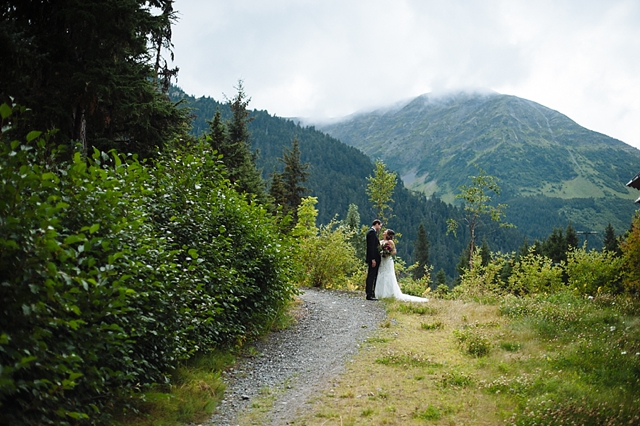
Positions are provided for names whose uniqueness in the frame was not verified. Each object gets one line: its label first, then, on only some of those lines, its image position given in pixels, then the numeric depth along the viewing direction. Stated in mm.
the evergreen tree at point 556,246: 82375
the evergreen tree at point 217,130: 31588
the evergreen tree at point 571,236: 80438
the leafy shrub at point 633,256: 16438
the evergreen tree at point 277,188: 43219
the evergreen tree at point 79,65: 11203
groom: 16109
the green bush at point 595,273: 20484
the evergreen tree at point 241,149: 30352
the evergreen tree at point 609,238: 76750
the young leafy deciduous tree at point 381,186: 39062
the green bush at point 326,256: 19688
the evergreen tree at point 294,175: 47594
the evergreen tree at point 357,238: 69375
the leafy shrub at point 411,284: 20027
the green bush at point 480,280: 21234
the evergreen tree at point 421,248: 121375
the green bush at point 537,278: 24094
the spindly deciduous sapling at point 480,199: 31578
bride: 16547
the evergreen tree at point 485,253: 95262
